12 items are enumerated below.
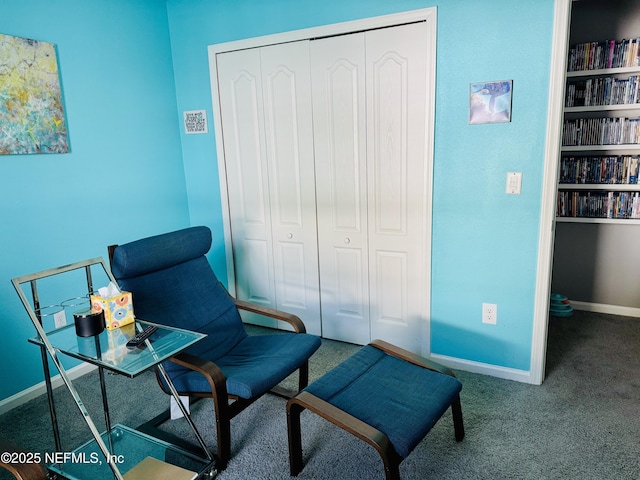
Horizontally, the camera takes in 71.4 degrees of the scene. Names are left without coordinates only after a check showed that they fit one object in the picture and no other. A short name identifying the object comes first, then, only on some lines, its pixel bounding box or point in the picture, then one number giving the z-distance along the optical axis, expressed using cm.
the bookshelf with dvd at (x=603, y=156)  304
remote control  166
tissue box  178
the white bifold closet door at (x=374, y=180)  253
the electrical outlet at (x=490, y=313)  251
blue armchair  188
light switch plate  231
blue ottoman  155
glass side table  158
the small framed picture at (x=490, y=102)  226
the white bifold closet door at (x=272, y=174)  289
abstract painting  230
